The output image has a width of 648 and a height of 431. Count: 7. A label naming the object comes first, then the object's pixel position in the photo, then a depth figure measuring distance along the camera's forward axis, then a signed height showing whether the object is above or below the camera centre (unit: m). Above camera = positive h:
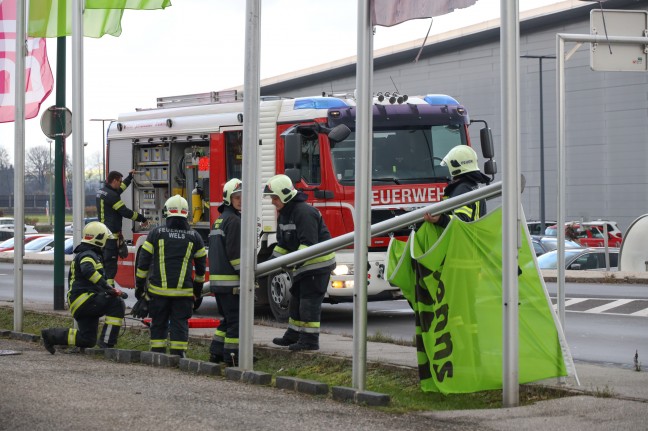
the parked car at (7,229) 60.00 +0.43
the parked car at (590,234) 47.66 +0.10
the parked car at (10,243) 45.32 -0.24
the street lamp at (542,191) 46.79 +1.92
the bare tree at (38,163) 110.12 +6.93
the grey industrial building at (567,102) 54.91 +6.32
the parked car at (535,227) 52.91 +0.42
